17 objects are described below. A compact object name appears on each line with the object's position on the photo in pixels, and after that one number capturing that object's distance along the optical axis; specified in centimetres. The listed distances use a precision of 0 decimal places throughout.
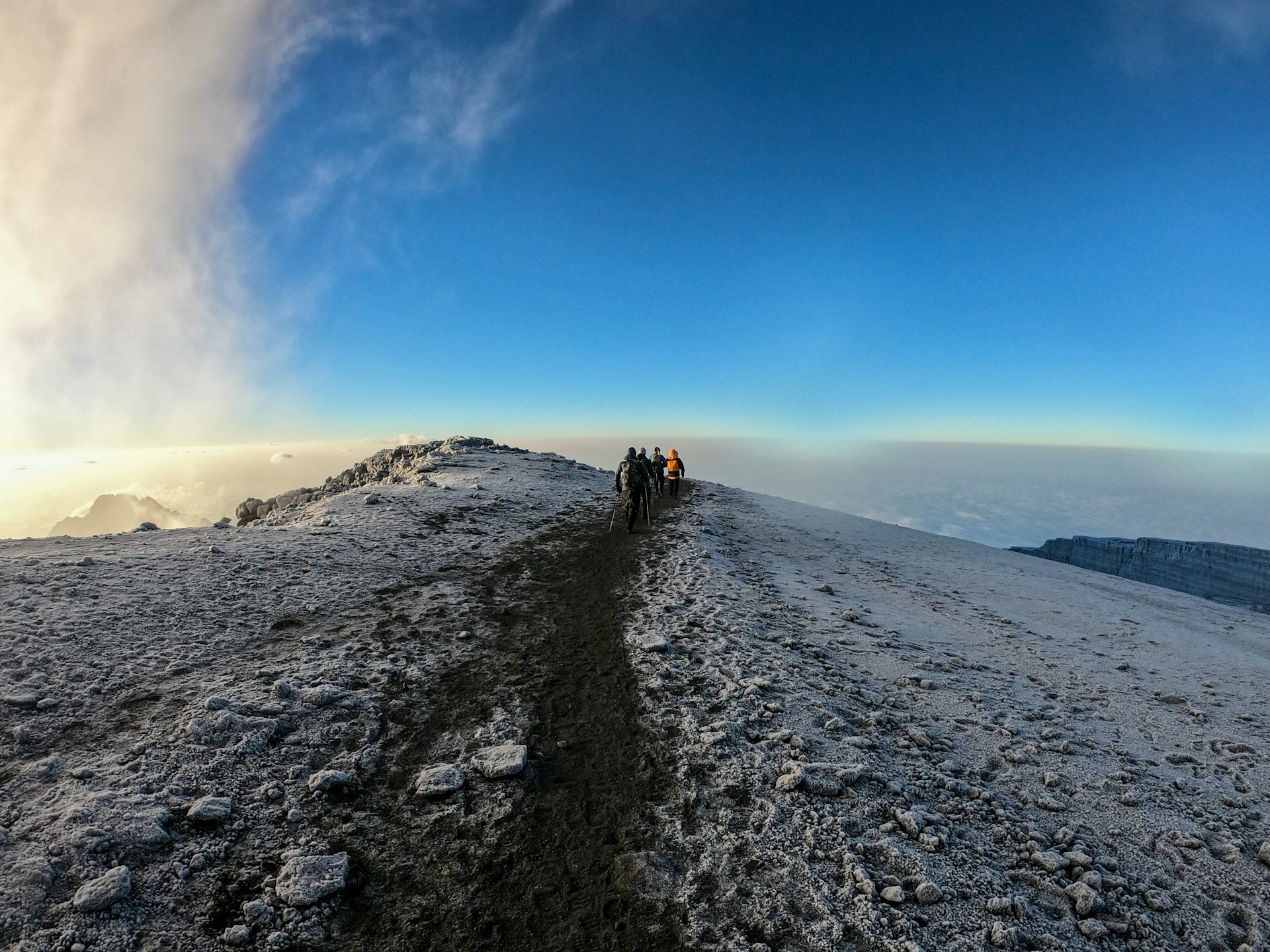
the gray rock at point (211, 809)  447
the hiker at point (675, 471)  2639
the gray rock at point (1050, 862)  441
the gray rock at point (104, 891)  358
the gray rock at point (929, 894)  401
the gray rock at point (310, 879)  386
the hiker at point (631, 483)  1839
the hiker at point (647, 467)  1907
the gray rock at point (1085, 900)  400
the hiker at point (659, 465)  2608
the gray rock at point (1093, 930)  384
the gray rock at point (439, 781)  507
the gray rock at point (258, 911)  371
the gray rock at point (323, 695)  640
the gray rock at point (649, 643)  870
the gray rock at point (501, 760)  540
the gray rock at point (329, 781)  502
